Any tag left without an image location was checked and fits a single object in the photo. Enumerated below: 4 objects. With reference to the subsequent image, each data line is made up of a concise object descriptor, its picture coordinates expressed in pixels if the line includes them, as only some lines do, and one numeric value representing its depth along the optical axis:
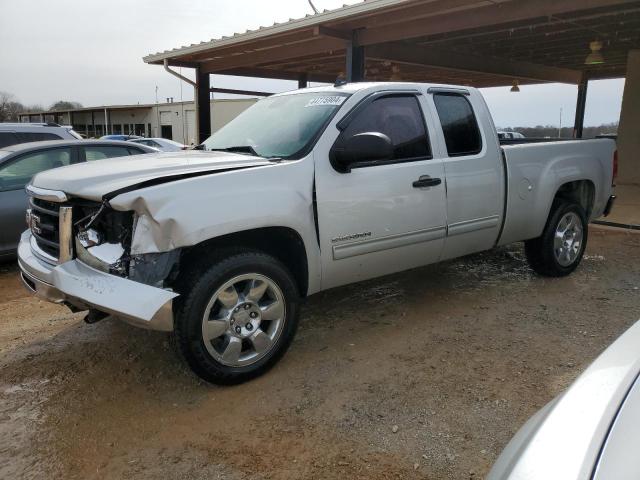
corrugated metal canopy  8.13
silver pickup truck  3.02
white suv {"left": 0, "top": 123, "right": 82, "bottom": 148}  7.15
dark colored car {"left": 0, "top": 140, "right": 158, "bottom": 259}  5.79
